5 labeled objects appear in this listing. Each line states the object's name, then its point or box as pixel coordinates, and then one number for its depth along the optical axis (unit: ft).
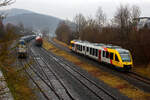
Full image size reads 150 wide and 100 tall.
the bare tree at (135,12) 135.13
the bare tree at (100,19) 181.08
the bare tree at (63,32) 254.02
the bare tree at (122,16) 128.26
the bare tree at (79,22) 233.53
